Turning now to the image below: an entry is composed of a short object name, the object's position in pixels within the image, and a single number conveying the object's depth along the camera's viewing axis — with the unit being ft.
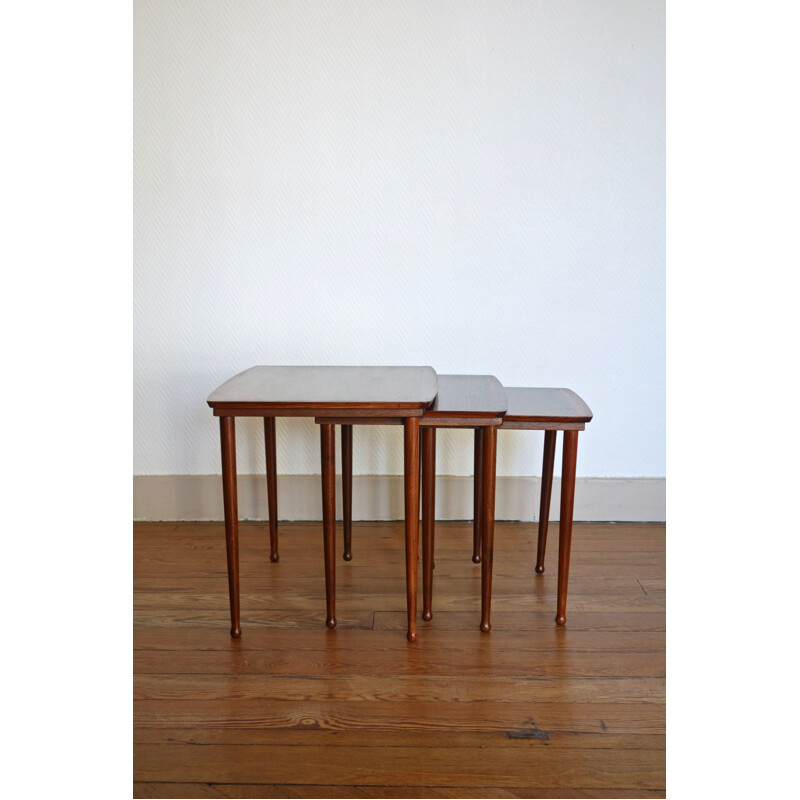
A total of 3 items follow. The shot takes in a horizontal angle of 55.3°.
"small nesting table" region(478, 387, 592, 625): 6.04
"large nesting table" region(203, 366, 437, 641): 5.54
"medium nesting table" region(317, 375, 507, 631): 5.77
